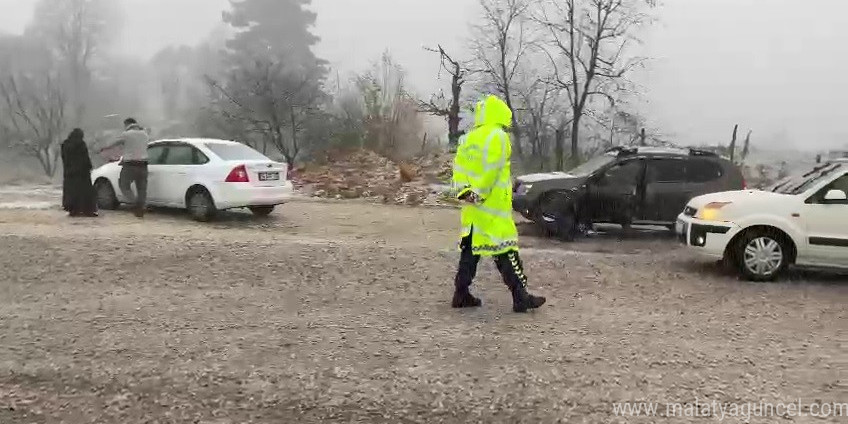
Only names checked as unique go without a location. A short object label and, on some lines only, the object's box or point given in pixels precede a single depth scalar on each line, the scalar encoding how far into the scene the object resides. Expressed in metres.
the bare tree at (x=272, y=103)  30.09
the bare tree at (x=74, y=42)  39.56
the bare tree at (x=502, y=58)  34.19
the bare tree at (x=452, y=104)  29.09
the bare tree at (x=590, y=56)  29.42
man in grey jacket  11.87
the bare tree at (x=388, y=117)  29.23
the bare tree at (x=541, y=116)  33.22
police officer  5.54
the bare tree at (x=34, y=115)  37.91
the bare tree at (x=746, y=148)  24.13
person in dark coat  11.82
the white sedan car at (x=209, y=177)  11.81
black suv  11.34
